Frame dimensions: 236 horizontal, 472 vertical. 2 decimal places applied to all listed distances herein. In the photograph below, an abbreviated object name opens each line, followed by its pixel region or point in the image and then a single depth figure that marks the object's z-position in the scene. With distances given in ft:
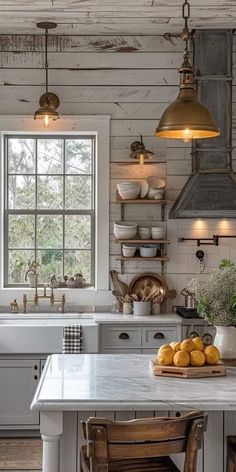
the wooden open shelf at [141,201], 20.34
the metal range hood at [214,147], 20.13
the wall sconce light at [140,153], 20.11
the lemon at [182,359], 11.49
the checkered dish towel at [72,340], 18.45
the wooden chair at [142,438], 9.01
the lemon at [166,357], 11.62
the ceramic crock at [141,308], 20.02
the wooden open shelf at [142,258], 20.56
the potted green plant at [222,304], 12.19
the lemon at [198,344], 11.69
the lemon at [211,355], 11.60
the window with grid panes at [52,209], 21.49
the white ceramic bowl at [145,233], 20.68
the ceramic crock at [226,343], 12.44
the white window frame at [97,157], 20.86
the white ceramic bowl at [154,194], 20.47
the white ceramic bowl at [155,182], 20.71
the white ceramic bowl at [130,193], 20.35
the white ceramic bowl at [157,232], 20.61
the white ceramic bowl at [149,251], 20.59
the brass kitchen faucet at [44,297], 20.76
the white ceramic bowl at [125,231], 20.51
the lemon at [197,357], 11.51
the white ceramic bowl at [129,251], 20.70
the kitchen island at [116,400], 9.95
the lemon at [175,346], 11.71
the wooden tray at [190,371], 11.43
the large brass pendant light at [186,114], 11.73
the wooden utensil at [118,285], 20.83
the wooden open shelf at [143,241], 20.44
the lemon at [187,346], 11.58
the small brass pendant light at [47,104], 19.58
